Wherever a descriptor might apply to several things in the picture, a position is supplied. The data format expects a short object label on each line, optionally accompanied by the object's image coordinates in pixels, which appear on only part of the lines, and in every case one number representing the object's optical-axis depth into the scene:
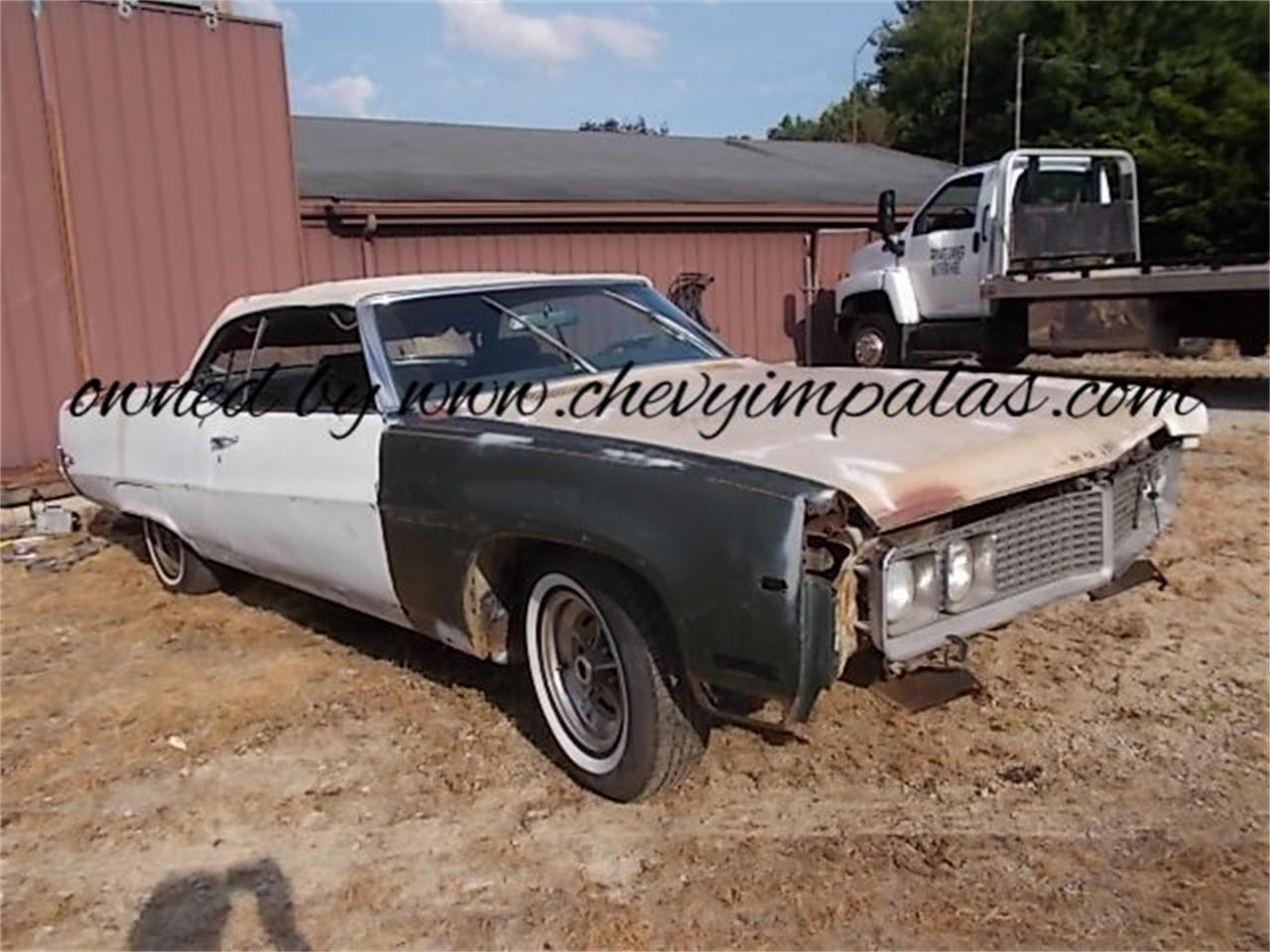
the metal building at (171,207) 8.15
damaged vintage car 2.77
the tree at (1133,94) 20.47
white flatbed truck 10.33
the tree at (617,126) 51.59
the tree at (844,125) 37.59
